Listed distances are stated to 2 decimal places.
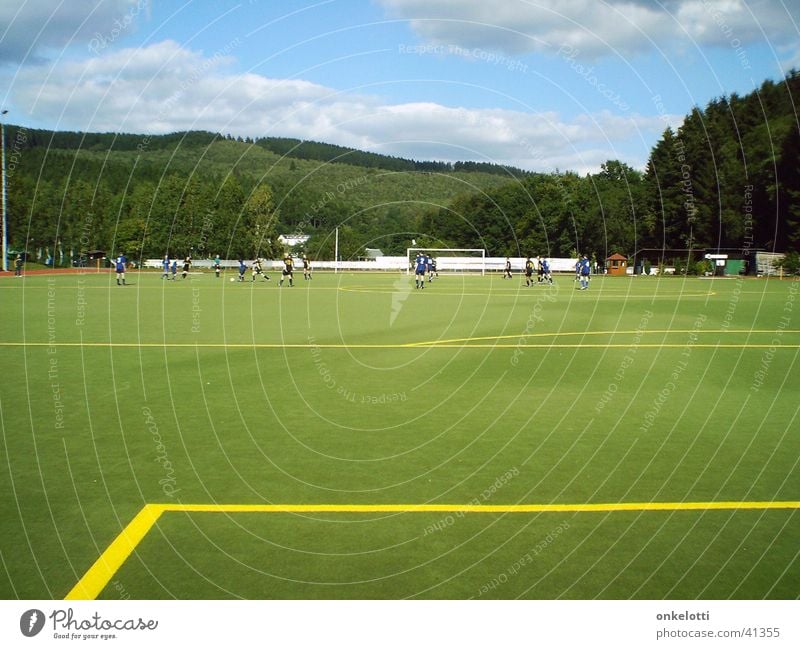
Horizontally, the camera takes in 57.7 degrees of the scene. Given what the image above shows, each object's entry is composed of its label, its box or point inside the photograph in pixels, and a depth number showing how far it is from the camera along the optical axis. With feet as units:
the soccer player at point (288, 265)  166.71
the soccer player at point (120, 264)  156.15
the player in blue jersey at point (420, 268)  162.71
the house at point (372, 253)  341.17
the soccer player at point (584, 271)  158.52
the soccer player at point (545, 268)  179.93
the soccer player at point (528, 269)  166.20
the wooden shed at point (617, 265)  304.89
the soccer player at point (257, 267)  202.75
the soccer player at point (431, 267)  189.86
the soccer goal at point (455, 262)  307.17
